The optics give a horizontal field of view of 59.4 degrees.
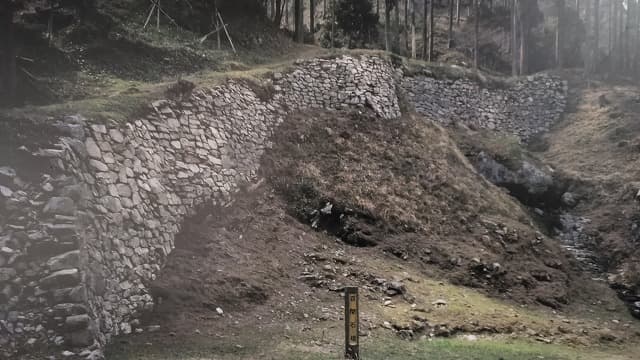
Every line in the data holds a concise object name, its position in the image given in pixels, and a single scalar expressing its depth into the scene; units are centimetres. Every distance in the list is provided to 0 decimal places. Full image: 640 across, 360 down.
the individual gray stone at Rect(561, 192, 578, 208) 2553
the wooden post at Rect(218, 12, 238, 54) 2605
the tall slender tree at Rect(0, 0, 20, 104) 1348
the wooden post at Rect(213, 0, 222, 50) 2634
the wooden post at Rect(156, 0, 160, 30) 2487
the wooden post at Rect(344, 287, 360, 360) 958
